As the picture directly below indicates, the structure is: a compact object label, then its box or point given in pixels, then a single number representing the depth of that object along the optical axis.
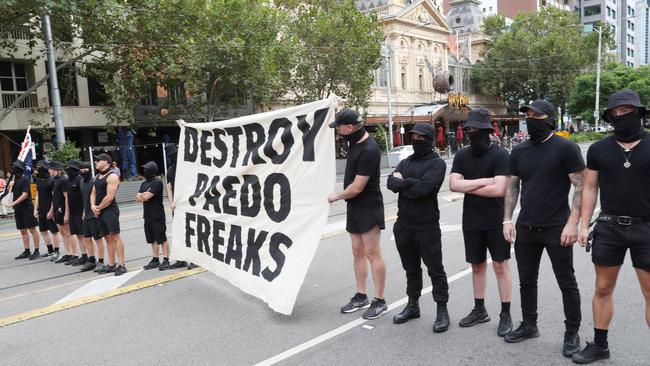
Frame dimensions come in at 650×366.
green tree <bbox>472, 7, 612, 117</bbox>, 49.84
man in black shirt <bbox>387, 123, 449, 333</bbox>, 4.61
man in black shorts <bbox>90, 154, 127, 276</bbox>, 7.22
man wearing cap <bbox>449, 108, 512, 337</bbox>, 4.45
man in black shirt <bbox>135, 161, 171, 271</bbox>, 7.48
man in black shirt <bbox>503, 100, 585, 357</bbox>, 3.97
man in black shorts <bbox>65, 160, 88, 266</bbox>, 8.06
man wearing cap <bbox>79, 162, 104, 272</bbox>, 7.48
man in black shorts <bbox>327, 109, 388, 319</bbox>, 4.89
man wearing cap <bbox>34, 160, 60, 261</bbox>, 8.76
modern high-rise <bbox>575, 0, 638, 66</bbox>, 93.06
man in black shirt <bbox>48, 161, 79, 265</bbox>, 8.28
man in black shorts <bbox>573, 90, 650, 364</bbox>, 3.58
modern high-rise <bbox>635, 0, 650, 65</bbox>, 109.62
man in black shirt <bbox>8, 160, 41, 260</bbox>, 9.10
